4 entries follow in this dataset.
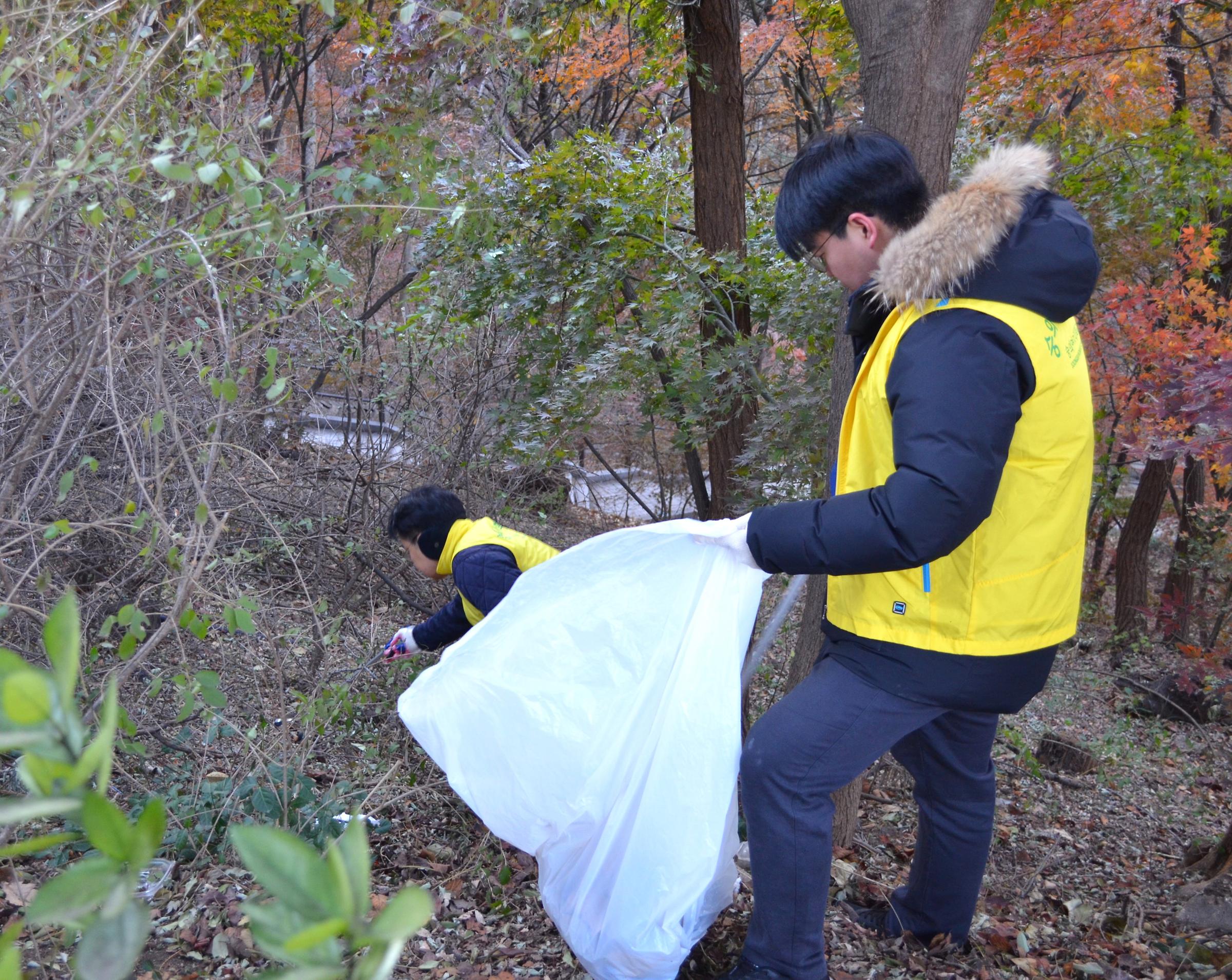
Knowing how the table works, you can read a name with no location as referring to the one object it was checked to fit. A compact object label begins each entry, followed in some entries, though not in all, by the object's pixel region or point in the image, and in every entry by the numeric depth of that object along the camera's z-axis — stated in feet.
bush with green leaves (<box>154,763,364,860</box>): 7.95
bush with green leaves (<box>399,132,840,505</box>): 12.64
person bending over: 9.22
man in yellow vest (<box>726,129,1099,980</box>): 5.40
